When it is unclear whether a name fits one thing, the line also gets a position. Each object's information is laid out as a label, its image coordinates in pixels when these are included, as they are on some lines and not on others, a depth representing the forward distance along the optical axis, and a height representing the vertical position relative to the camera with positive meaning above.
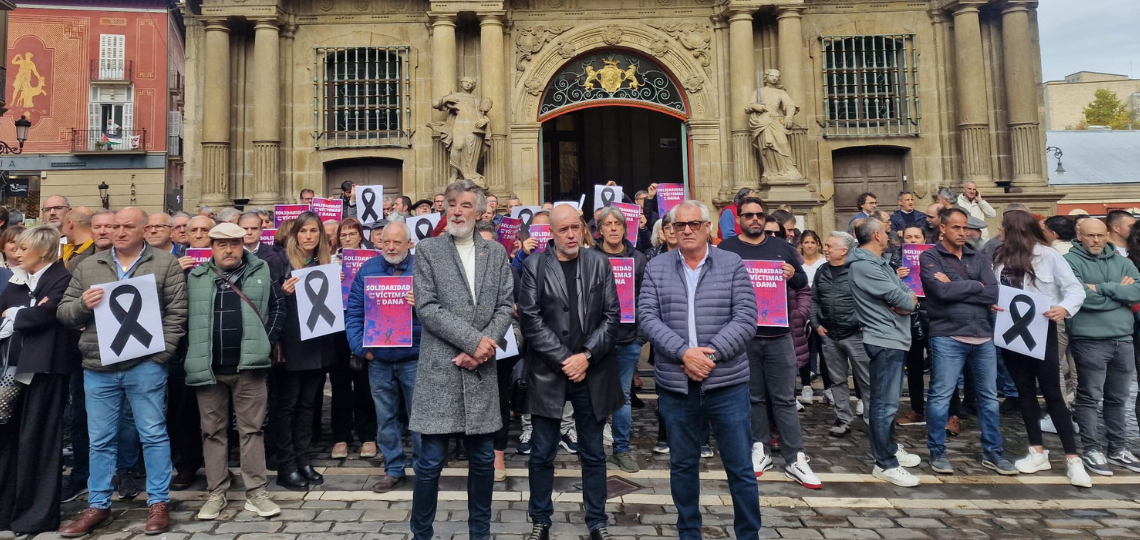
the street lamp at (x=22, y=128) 18.03 +5.35
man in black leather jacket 4.34 -0.39
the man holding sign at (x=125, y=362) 4.62 -0.34
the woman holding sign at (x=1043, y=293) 5.61 -0.14
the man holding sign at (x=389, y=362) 5.46 -0.47
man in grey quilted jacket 4.13 -0.38
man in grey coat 4.08 -0.30
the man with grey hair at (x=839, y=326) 6.66 -0.33
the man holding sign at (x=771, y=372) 5.55 -0.67
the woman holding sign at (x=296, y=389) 5.47 -0.69
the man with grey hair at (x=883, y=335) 5.59 -0.36
